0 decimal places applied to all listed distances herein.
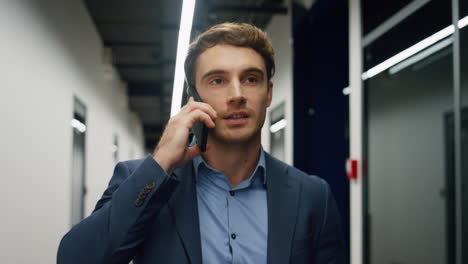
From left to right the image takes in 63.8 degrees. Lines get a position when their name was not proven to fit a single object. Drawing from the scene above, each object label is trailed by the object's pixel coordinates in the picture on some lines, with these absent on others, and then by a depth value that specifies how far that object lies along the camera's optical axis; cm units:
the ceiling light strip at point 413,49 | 201
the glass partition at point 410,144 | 261
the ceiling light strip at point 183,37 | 304
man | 95
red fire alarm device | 286
